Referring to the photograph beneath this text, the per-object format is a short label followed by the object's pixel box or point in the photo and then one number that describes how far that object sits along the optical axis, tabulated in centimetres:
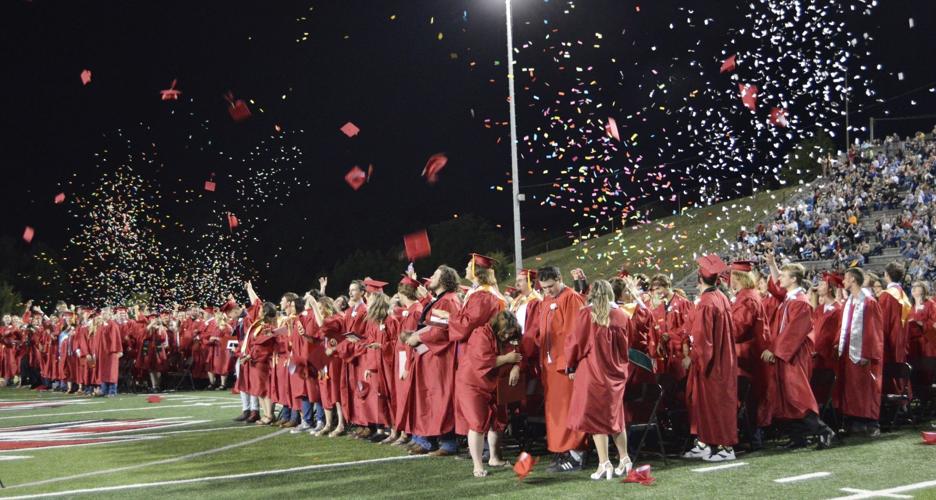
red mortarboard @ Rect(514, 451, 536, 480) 812
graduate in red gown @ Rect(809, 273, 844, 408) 1133
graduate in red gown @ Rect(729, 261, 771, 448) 1010
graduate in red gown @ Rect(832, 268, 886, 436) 1086
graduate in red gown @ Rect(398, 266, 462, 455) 984
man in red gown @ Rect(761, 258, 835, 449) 988
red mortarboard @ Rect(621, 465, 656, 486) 799
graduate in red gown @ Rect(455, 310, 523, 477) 875
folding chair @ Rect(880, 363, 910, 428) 1128
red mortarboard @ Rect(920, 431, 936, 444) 962
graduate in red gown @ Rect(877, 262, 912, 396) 1177
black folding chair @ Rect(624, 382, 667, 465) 896
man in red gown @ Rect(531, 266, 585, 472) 896
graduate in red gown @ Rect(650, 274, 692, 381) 1009
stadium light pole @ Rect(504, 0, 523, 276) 2117
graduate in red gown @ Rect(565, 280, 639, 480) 832
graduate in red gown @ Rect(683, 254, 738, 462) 935
